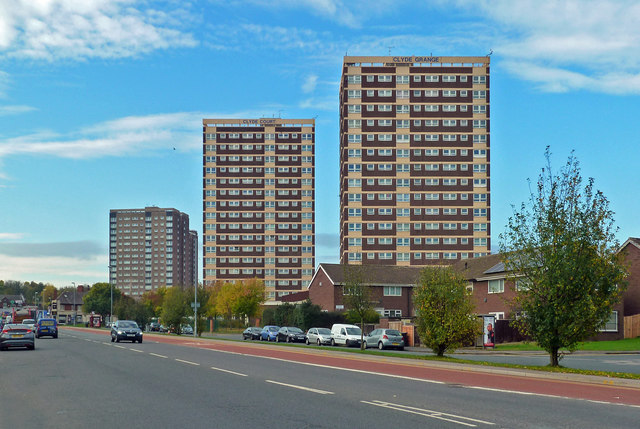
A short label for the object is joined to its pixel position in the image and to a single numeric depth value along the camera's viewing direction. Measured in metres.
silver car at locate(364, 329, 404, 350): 47.41
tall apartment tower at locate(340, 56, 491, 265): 118.19
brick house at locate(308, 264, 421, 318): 82.12
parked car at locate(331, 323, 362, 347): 52.31
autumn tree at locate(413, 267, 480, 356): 30.72
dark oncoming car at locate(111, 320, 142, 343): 49.03
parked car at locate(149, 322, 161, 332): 107.29
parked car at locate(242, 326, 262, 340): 66.69
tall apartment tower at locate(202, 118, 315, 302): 150.00
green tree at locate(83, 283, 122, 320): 166.38
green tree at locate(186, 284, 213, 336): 74.44
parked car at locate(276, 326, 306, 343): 59.27
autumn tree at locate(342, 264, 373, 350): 44.06
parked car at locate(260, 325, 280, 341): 62.52
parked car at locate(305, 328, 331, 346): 55.06
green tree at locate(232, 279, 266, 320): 112.44
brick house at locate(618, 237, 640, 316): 54.12
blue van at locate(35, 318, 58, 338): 61.73
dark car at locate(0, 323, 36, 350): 37.69
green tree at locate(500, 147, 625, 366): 23.97
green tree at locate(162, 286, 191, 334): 75.19
